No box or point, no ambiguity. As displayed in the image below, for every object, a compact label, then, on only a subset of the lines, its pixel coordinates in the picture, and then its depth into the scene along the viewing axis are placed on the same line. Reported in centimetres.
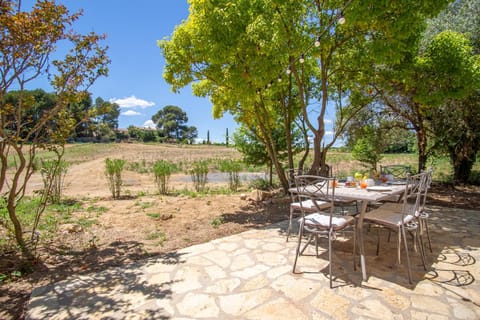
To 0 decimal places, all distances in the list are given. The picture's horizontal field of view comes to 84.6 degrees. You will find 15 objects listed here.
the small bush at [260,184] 899
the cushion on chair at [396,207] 264
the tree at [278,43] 354
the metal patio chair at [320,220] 230
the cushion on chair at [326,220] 232
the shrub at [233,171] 799
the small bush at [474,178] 753
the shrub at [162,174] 689
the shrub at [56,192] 566
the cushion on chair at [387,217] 238
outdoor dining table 231
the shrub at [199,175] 769
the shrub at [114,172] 636
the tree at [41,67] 254
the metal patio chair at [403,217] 234
